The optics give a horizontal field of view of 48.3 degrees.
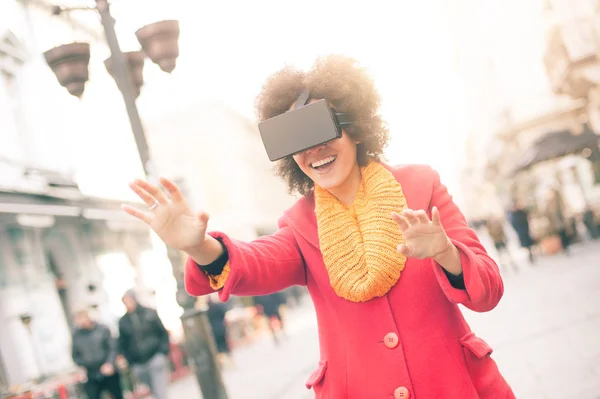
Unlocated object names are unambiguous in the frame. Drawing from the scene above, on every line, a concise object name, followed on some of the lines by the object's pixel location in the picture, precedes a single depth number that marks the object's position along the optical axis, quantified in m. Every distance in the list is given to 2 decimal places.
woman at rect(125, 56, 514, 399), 2.08
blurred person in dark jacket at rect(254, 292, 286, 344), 15.31
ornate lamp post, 6.14
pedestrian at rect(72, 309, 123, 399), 8.79
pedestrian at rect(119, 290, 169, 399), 8.18
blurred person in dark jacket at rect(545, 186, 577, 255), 15.08
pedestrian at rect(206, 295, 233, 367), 13.86
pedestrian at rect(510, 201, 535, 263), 15.08
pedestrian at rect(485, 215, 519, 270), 15.11
